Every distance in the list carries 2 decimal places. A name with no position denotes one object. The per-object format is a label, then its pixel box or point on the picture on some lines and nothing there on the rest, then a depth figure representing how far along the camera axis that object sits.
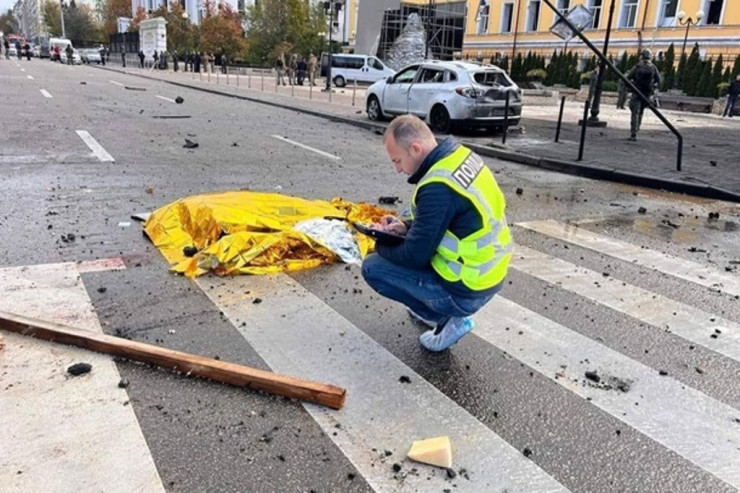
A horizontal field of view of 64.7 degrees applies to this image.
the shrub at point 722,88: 30.08
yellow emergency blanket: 4.96
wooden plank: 3.07
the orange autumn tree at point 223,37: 63.22
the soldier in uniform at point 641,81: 14.41
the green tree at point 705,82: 31.59
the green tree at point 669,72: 33.78
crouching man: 3.10
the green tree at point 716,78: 30.86
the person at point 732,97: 25.62
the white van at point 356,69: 40.03
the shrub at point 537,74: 40.38
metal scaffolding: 52.16
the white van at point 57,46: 64.12
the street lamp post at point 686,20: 38.10
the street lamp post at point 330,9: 26.77
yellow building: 39.19
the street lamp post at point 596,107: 16.47
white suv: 14.52
